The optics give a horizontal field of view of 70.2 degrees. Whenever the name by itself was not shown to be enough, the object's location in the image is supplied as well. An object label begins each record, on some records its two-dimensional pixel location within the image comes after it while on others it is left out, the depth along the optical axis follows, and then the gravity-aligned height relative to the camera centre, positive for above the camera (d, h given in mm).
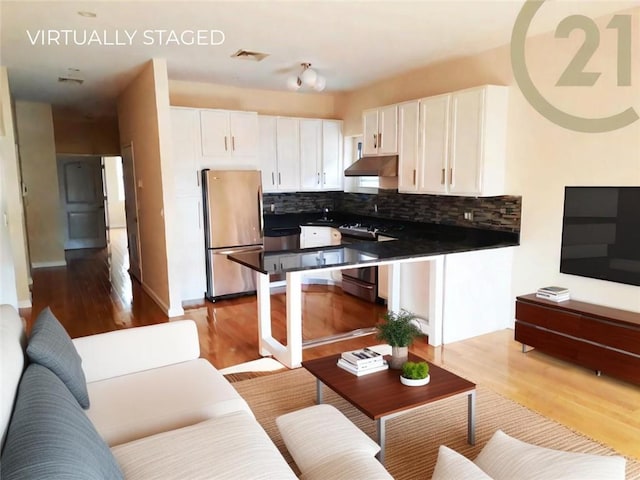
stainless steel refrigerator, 5273 -445
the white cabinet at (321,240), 5840 -717
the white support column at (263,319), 3654 -1091
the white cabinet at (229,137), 5273 +573
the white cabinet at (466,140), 4016 +396
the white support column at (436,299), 3820 -978
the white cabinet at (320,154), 6195 +417
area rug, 2379 -1403
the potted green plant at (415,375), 2363 -991
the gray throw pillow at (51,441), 1064 -665
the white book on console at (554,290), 3615 -866
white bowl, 2361 -1026
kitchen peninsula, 3381 -759
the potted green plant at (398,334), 2498 -827
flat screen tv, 3287 -395
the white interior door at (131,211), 6211 -349
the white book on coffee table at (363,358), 2551 -983
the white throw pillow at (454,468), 1512 -978
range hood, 4945 +194
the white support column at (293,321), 3326 -1018
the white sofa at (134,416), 1206 -916
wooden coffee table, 2184 -1052
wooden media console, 3053 -1101
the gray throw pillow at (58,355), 1814 -686
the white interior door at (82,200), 9383 -270
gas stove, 5201 -532
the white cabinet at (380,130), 4879 +591
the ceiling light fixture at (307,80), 4434 +1047
